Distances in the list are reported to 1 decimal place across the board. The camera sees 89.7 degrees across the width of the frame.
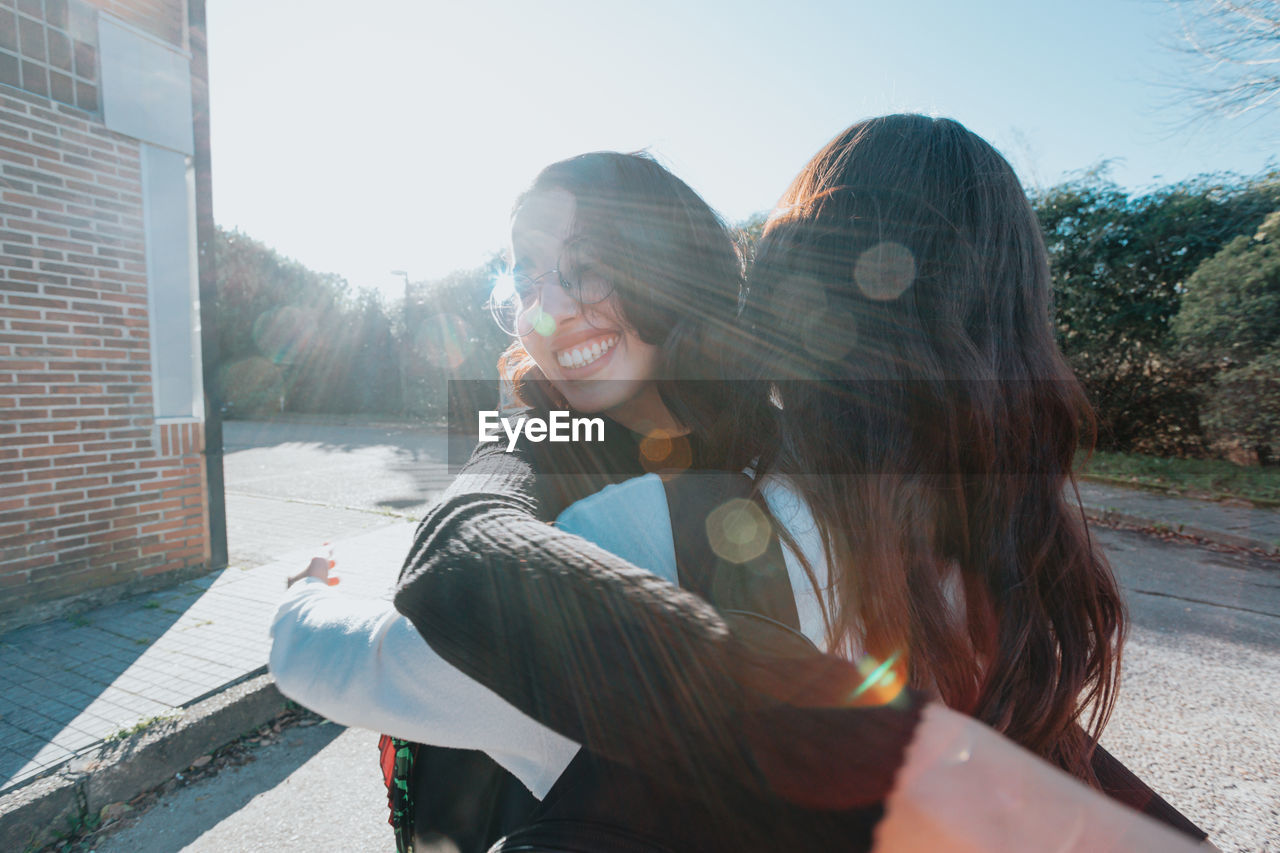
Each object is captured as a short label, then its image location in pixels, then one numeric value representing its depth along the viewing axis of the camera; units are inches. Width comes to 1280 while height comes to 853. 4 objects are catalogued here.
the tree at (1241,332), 305.7
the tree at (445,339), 705.6
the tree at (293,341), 815.1
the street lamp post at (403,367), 772.6
